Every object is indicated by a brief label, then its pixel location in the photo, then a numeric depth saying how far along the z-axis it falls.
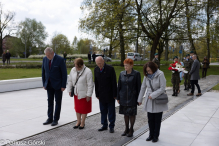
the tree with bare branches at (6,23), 54.82
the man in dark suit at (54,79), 5.97
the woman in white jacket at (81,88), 5.57
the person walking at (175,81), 11.07
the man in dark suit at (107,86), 5.42
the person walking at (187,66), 12.93
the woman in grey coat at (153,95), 4.68
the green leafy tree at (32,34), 67.12
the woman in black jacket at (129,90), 5.00
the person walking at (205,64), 21.42
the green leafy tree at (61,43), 79.30
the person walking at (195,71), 10.77
